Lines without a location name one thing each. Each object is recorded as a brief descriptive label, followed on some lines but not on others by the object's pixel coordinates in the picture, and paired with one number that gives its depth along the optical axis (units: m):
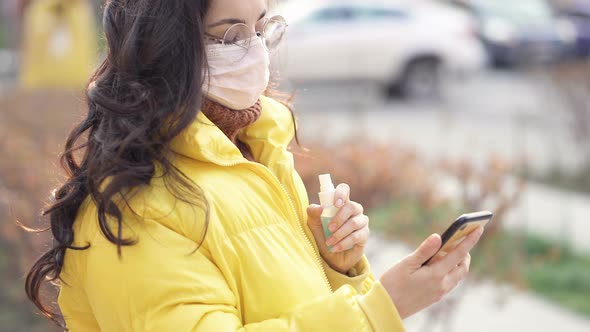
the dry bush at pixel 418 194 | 4.90
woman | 1.81
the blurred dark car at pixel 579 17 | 18.08
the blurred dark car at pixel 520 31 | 17.48
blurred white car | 14.51
